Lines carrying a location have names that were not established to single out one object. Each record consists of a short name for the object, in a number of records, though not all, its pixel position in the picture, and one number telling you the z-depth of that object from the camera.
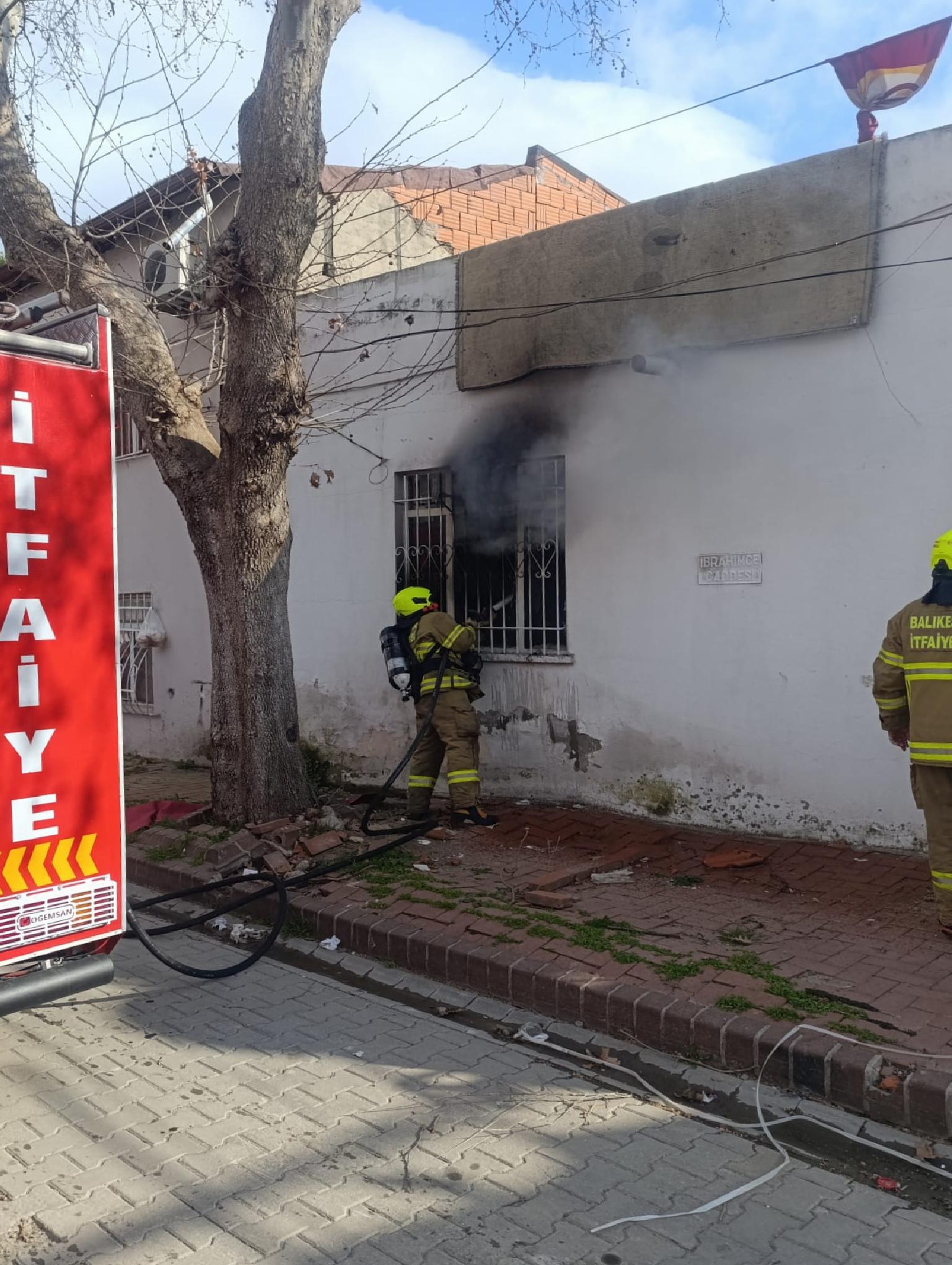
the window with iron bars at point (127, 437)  12.47
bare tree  6.68
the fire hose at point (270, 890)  4.99
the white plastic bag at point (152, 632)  11.70
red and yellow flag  6.45
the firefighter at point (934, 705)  4.83
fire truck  3.42
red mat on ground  8.25
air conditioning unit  11.06
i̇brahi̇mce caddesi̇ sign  6.80
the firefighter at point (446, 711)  7.68
